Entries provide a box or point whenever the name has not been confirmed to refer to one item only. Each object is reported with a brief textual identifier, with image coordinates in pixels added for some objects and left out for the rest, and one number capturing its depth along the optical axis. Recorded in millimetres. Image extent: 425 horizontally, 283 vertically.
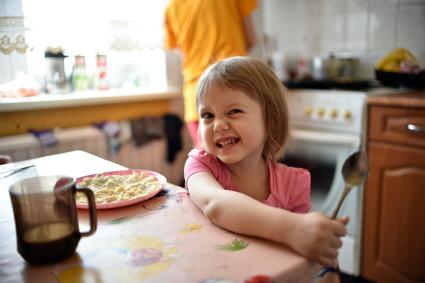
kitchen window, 1812
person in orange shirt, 1979
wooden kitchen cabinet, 1528
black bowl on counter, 1778
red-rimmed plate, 743
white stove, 1747
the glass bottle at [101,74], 2186
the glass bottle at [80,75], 2111
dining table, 504
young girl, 674
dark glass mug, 549
